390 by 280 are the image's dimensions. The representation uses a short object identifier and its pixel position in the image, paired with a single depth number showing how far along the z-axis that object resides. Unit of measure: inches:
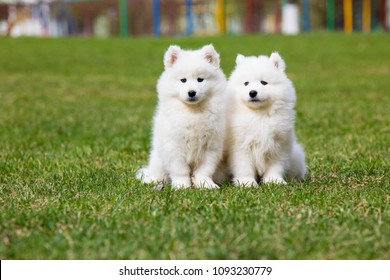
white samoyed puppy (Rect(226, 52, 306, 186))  457.7
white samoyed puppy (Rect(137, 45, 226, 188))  450.6
